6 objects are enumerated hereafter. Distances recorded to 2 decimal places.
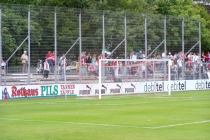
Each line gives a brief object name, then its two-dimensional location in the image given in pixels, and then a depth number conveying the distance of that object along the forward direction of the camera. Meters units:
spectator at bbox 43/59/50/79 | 33.34
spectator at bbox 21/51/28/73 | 32.28
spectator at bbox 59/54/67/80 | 34.30
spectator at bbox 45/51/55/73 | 33.43
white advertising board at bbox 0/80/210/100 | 31.91
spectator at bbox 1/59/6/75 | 31.27
